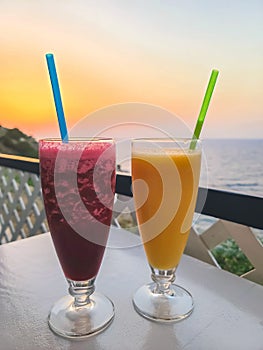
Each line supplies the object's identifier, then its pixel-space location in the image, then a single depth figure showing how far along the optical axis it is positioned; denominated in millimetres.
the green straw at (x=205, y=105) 547
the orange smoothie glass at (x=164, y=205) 547
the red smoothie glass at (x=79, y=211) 500
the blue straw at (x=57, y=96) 518
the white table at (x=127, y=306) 497
